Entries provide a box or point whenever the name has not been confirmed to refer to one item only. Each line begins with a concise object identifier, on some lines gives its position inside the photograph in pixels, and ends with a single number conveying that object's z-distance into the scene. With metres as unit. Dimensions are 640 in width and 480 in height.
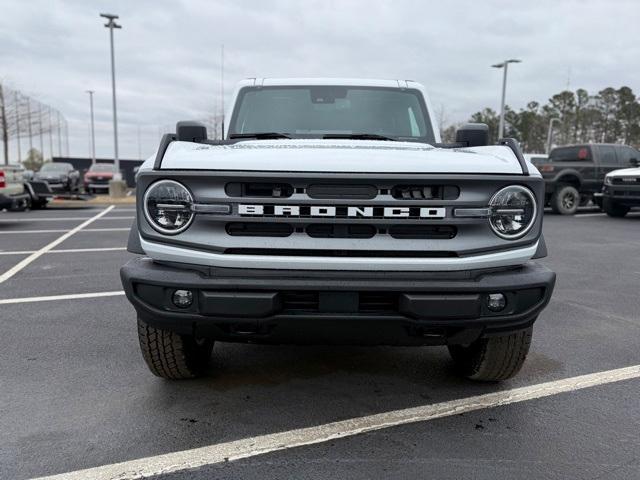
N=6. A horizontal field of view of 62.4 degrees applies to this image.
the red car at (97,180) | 25.12
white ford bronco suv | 2.36
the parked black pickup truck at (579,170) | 14.38
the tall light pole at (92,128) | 47.12
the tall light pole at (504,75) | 27.28
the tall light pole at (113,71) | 20.78
